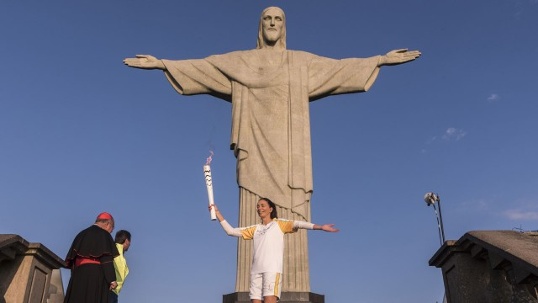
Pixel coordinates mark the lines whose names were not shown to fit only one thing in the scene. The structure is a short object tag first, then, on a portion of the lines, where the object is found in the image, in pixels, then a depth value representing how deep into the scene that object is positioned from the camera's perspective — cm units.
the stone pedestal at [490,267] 577
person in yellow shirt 629
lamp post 2002
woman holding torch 476
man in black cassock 549
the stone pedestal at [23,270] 694
